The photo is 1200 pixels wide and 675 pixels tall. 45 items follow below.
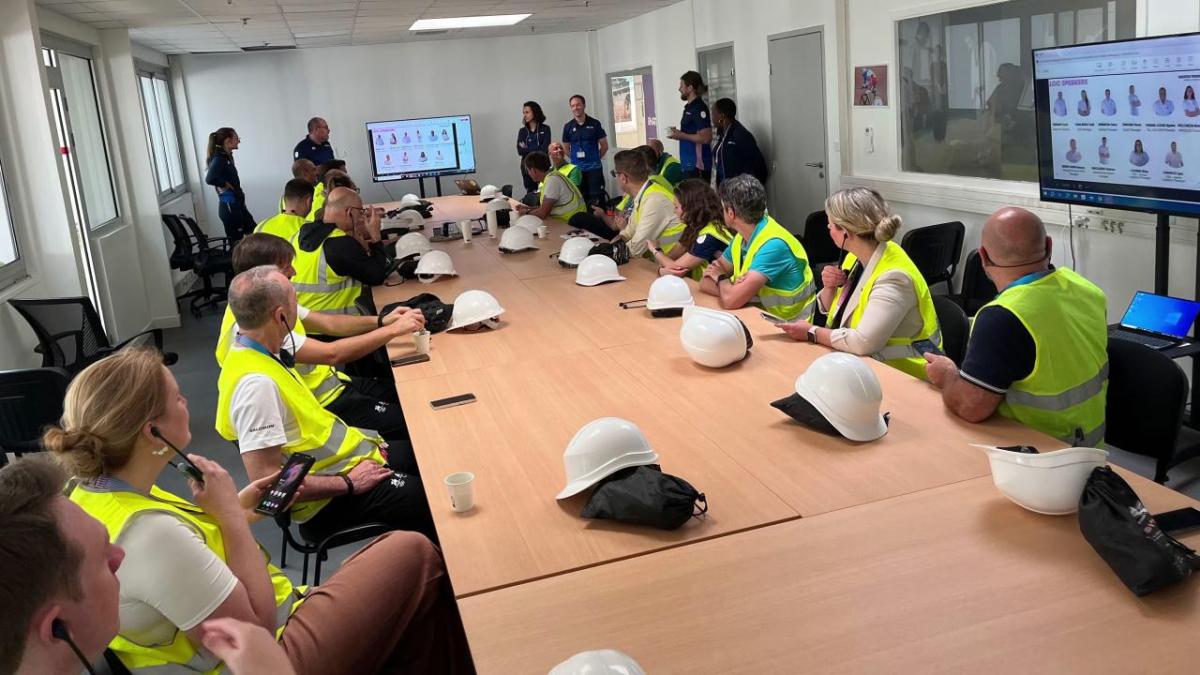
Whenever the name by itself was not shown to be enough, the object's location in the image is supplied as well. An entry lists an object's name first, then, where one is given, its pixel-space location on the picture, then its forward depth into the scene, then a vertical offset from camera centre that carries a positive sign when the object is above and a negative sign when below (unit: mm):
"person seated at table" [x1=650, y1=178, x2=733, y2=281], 5090 -533
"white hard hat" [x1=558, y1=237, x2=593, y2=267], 5707 -658
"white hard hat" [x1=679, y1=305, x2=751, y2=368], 3334 -733
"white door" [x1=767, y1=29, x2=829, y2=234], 7938 -59
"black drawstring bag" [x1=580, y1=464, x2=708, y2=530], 2160 -831
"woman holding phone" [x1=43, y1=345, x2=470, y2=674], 1800 -790
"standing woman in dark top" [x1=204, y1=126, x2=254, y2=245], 10383 -83
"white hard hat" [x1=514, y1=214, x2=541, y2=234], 7113 -572
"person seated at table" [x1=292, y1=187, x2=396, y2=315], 4902 -500
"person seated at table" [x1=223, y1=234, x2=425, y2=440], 3660 -730
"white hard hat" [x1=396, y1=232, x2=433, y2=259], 6220 -586
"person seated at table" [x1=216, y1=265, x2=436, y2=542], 2748 -779
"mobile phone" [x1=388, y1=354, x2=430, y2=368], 3861 -822
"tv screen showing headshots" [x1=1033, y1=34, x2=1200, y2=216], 3938 -142
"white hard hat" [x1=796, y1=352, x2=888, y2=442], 2586 -760
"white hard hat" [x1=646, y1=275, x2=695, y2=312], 4207 -711
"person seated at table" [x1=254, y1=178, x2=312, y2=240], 6082 -298
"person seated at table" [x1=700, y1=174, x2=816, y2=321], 4305 -635
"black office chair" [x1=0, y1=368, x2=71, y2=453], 3807 -833
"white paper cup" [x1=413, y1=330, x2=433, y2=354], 3924 -758
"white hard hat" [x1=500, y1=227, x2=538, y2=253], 6445 -633
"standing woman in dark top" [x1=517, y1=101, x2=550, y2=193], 12267 +171
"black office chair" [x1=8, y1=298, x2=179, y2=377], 4789 -718
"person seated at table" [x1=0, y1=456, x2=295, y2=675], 1269 -543
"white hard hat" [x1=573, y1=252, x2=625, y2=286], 5105 -703
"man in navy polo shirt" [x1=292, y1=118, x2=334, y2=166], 11281 +212
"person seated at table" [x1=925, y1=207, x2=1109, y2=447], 2600 -677
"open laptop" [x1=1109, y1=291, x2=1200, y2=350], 3994 -990
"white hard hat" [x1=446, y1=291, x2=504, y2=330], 4262 -711
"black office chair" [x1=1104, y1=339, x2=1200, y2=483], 2777 -925
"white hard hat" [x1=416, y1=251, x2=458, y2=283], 5531 -651
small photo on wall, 7035 +209
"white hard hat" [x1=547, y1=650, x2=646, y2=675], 1423 -781
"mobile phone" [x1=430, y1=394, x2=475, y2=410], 3256 -848
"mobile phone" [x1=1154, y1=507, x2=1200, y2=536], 1966 -894
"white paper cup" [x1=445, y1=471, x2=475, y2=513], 2342 -825
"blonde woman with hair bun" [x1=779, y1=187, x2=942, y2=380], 3426 -671
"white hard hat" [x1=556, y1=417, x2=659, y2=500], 2346 -772
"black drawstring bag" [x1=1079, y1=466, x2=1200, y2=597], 1740 -845
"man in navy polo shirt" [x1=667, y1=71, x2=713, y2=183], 9539 +56
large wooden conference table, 1681 -909
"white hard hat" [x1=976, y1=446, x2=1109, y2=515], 2037 -808
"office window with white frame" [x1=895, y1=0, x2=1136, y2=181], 5348 +186
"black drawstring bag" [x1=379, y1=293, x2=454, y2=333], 4340 -725
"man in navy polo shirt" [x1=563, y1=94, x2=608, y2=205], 12016 -116
